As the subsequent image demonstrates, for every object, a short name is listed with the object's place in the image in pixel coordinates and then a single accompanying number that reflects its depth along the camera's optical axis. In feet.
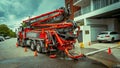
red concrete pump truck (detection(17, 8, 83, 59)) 18.71
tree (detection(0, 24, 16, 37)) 141.86
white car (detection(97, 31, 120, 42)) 33.09
